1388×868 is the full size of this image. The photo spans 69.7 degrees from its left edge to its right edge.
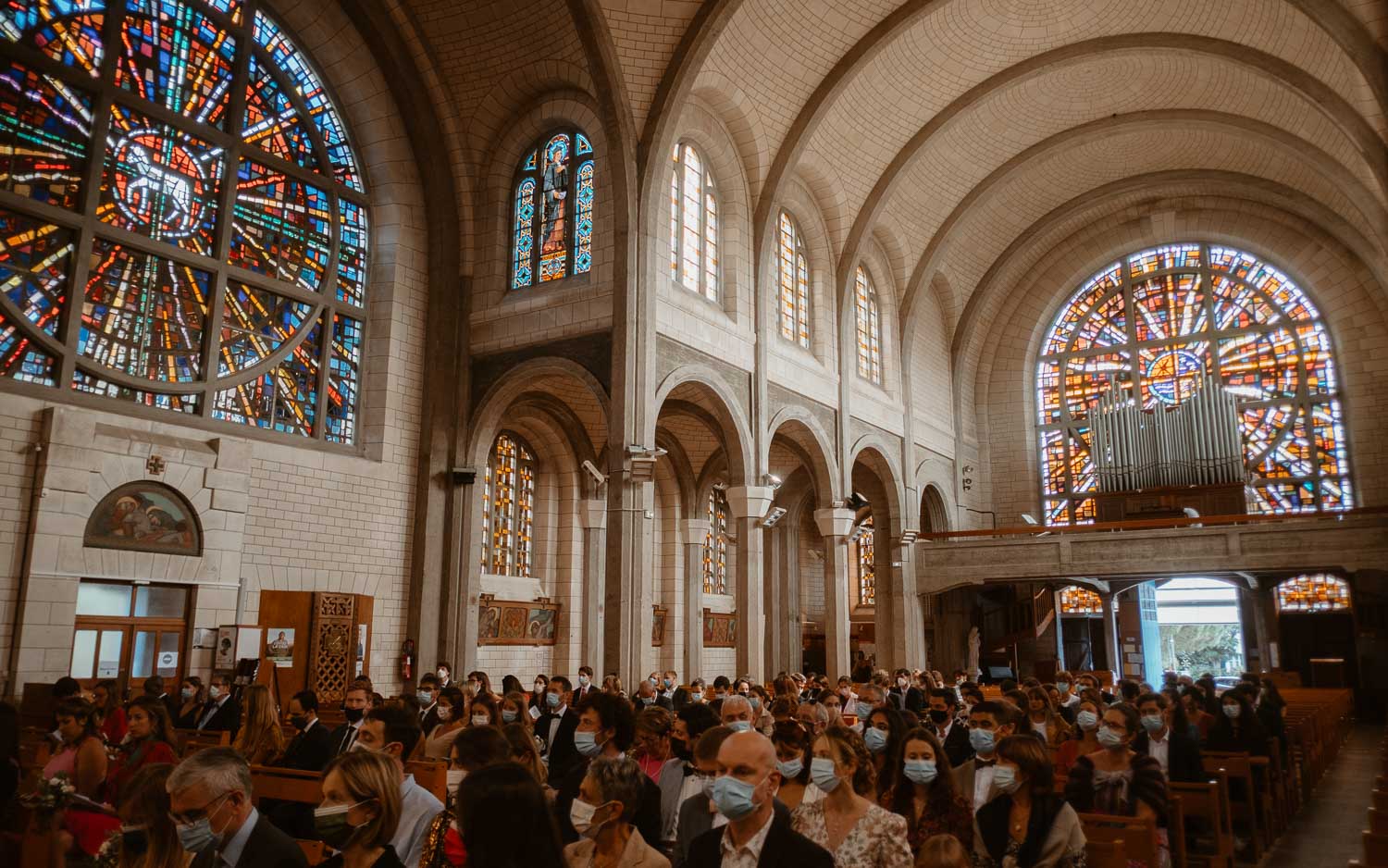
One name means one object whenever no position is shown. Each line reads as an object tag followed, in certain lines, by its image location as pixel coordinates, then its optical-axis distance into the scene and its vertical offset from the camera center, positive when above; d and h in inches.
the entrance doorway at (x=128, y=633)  438.0 -1.3
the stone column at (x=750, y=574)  595.5 +36.3
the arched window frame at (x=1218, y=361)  855.7 +251.7
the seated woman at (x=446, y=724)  254.5 -25.6
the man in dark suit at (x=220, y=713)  335.9 -27.6
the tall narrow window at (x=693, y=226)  608.1 +250.2
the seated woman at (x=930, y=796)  171.8 -27.6
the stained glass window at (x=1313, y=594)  835.4 +35.7
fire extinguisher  553.3 -16.1
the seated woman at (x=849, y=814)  137.2 -25.4
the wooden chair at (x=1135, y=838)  177.6 -35.4
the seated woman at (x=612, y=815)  128.0 -23.0
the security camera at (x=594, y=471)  676.1 +108.1
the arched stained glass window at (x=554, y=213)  590.2 +248.9
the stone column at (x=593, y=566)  661.3 +45.3
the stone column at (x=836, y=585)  686.5 +34.5
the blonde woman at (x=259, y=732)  239.9 -24.0
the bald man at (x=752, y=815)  113.7 -20.9
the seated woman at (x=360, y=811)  112.0 -19.8
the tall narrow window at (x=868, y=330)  816.3 +247.9
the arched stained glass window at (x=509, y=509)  679.1 +84.3
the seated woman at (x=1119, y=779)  196.7 -28.5
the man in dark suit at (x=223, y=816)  118.6 -21.9
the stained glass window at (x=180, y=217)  447.2 +203.6
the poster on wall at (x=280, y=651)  480.7 -9.6
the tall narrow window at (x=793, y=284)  712.4 +248.9
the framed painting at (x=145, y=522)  445.7 +48.8
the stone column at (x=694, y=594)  776.3 +30.9
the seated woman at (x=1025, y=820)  161.8 -30.1
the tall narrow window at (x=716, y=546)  866.8 +75.3
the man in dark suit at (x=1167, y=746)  260.8 -28.3
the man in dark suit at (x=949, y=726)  272.7 -26.3
